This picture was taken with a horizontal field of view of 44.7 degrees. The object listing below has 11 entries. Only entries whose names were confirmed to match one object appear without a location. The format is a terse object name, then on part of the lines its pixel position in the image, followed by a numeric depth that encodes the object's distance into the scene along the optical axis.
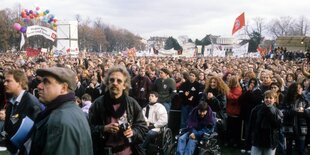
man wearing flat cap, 2.58
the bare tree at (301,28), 98.50
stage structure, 29.02
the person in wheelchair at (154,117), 7.38
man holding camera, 3.94
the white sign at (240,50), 25.42
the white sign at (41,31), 20.81
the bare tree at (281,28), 99.38
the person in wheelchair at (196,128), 7.33
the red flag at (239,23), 20.03
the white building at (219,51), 27.09
